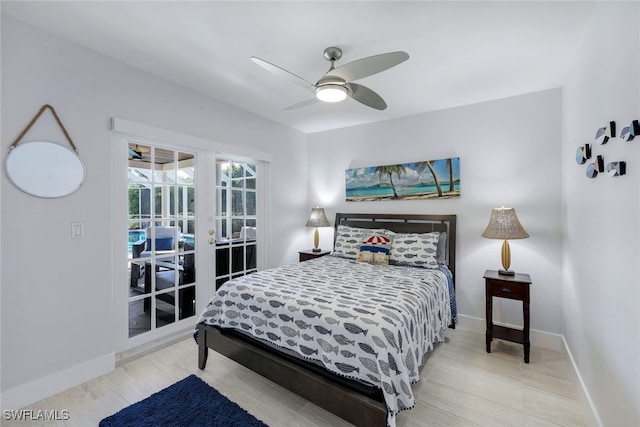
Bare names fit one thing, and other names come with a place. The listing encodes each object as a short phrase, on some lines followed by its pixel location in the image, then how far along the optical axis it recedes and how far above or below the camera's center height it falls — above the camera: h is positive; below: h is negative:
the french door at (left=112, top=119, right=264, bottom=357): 2.48 -0.16
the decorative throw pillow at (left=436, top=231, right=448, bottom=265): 3.16 -0.43
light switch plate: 2.15 -0.12
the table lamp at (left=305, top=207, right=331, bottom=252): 4.08 -0.10
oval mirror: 1.89 +0.33
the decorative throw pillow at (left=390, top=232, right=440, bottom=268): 3.01 -0.41
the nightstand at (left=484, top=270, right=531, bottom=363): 2.51 -0.77
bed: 1.54 -0.76
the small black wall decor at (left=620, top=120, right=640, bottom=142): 1.15 +0.35
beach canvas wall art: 3.33 +0.42
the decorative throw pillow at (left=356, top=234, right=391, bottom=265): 3.15 -0.42
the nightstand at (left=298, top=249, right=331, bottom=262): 3.95 -0.59
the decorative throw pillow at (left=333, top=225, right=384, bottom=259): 3.49 -0.36
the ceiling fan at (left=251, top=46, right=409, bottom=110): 1.71 +0.94
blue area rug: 1.77 -1.32
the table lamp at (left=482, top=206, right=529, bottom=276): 2.64 -0.16
